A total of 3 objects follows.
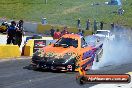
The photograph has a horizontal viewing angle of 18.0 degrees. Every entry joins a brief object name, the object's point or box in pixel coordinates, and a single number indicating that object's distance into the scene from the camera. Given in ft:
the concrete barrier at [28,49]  74.18
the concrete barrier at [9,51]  67.48
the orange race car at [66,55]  51.55
